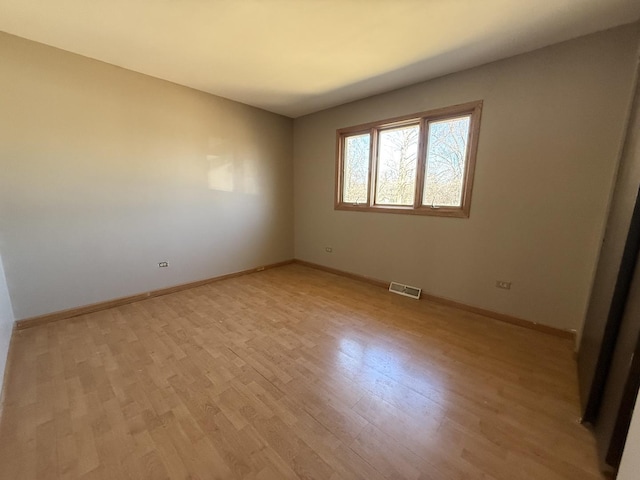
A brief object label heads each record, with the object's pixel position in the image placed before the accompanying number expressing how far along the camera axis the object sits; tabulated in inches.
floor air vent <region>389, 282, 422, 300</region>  129.4
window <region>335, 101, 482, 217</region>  111.8
